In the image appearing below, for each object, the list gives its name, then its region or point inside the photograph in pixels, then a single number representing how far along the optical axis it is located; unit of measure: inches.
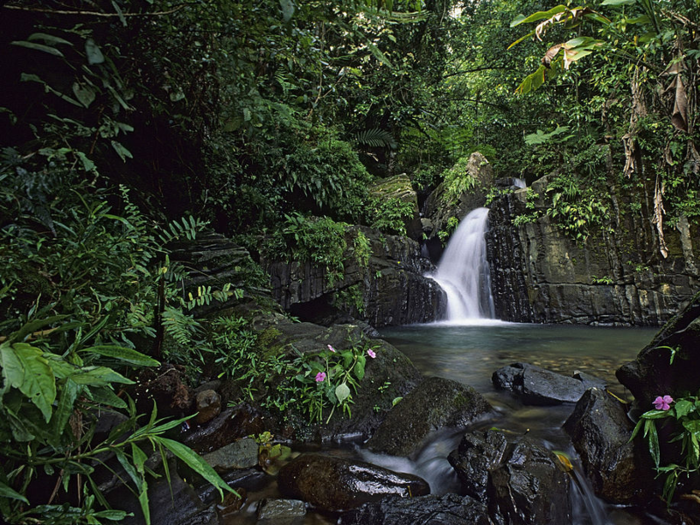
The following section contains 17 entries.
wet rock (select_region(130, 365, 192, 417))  86.9
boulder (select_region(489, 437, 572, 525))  71.4
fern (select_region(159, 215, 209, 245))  102.7
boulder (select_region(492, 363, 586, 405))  136.4
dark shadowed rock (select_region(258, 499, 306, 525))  74.2
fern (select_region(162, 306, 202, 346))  94.5
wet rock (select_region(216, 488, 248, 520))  75.3
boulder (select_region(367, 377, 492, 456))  104.7
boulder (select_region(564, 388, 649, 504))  79.9
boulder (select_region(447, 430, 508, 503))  81.3
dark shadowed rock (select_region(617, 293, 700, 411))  78.4
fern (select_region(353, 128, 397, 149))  438.6
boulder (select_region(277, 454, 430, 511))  79.3
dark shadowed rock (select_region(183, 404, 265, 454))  96.4
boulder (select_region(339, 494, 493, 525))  68.6
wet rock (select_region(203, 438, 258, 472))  89.6
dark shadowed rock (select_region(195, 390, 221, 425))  102.2
